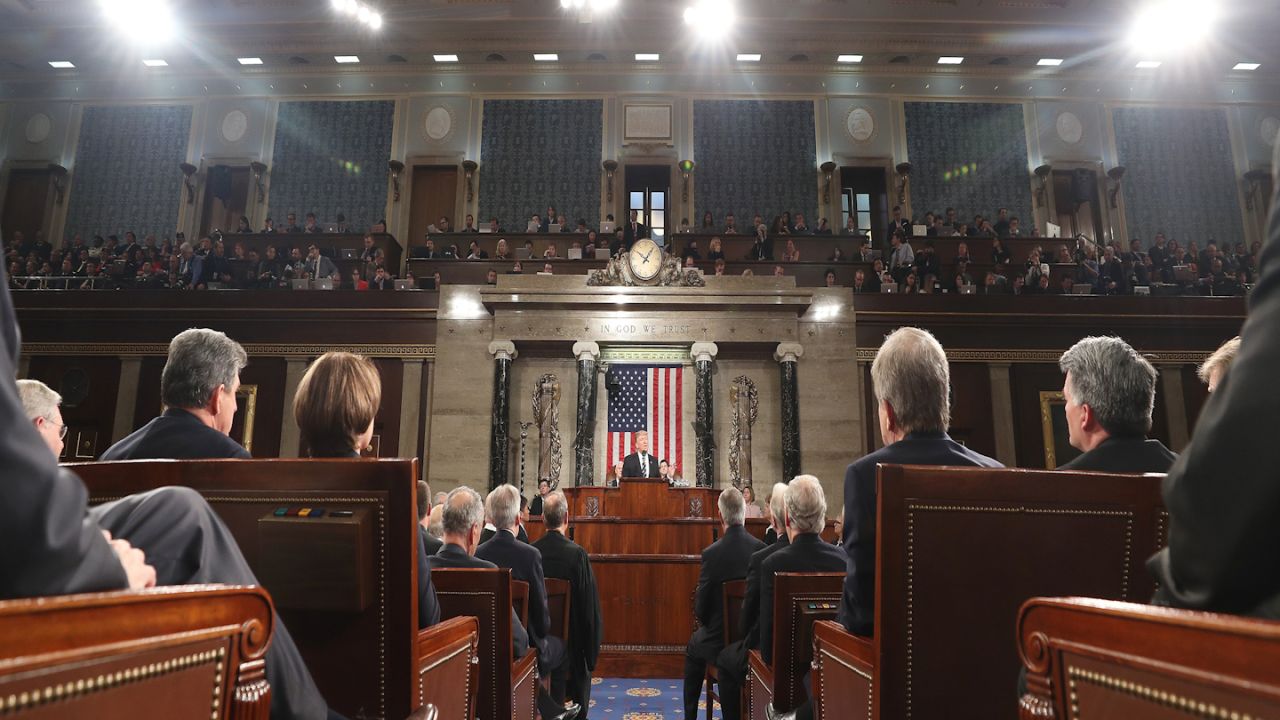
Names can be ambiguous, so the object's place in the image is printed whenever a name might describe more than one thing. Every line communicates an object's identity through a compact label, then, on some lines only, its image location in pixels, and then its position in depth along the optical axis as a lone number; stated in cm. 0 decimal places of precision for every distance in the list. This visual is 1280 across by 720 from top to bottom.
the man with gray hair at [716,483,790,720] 326
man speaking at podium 891
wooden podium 731
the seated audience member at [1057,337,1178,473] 189
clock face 1014
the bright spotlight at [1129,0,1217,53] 1331
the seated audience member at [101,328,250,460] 194
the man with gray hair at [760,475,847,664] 299
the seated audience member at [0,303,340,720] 77
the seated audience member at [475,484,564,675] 355
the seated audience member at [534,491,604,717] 418
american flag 1005
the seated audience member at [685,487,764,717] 398
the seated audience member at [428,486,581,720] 304
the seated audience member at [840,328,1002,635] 188
